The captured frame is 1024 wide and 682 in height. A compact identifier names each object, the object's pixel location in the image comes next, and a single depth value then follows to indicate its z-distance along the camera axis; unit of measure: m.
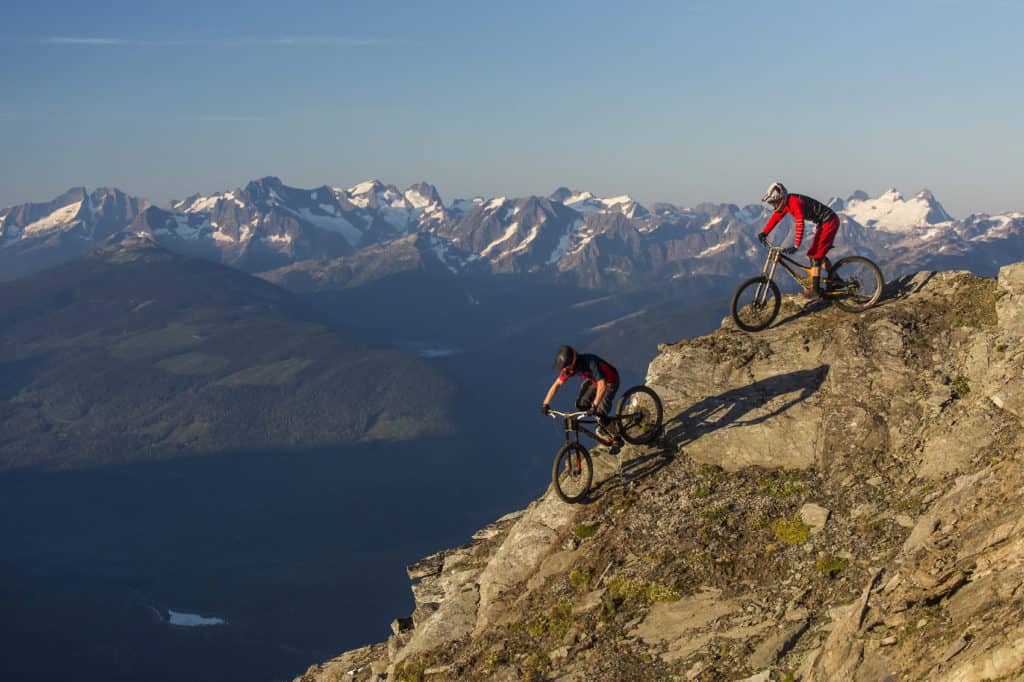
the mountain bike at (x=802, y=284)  25.69
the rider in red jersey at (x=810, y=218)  24.52
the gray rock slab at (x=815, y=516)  18.68
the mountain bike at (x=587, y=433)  22.75
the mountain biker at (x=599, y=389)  22.39
